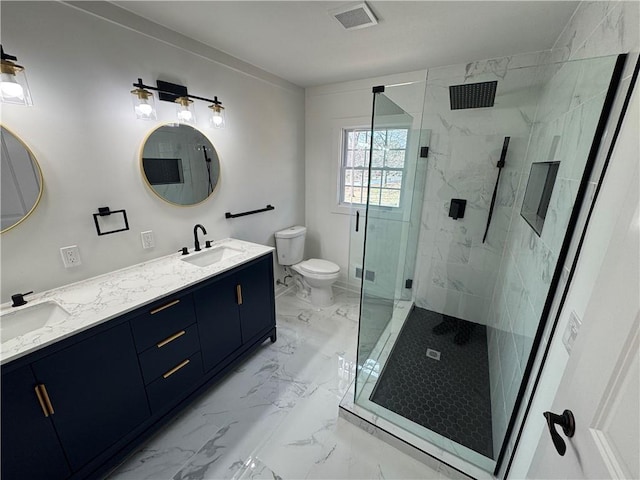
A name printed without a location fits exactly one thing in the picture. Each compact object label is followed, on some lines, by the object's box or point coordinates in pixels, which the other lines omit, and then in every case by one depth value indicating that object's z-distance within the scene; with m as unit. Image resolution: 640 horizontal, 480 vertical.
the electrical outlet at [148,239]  1.78
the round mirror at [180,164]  1.76
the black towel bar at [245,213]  2.34
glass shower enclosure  1.15
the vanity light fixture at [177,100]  1.58
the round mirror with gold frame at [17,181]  1.22
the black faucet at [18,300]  1.26
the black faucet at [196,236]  1.97
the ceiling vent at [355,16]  1.43
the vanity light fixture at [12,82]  1.10
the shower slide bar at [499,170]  2.09
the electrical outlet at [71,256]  1.44
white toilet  2.71
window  1.78
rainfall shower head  1.95
